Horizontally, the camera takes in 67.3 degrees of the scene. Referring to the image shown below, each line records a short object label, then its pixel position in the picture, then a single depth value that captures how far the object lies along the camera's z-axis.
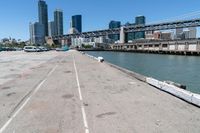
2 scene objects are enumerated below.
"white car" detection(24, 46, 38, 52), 65.39
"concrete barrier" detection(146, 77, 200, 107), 6.55
